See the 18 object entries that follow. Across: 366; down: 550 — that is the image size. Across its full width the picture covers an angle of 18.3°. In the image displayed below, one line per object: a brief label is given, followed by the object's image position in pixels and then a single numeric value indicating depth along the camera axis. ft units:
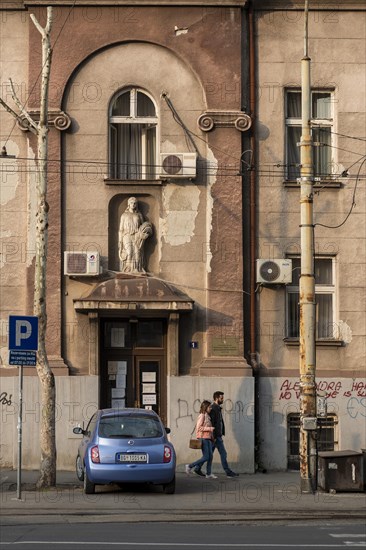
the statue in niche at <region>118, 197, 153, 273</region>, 79.00
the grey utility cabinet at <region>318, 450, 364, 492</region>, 65.41
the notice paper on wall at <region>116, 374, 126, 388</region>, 80.89
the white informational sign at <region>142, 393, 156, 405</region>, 80.59
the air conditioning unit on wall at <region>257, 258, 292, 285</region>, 79.05
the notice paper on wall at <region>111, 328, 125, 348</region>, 81.10
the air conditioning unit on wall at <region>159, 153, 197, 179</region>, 78.84
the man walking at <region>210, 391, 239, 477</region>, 73.72
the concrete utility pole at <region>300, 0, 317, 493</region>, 64.13
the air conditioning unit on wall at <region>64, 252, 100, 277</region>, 77.97
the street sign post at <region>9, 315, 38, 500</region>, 62.59
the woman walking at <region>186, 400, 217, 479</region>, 72.90
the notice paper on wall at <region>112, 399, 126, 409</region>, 80.59
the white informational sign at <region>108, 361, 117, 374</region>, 80.79
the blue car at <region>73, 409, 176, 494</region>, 62.13
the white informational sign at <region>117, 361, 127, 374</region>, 80.84
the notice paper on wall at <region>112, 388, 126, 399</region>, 80.69
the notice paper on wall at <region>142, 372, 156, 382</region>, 80.89
